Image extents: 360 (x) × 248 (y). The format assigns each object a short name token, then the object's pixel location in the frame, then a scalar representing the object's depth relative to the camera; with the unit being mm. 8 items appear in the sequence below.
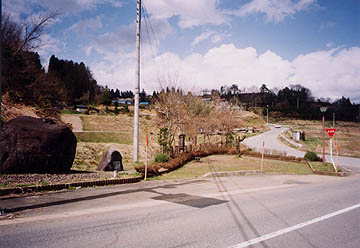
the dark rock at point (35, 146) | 10070
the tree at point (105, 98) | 75081
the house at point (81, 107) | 72725
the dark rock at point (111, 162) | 14508
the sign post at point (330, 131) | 18628
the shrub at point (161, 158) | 18062
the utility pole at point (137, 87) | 18578
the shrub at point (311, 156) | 25172
